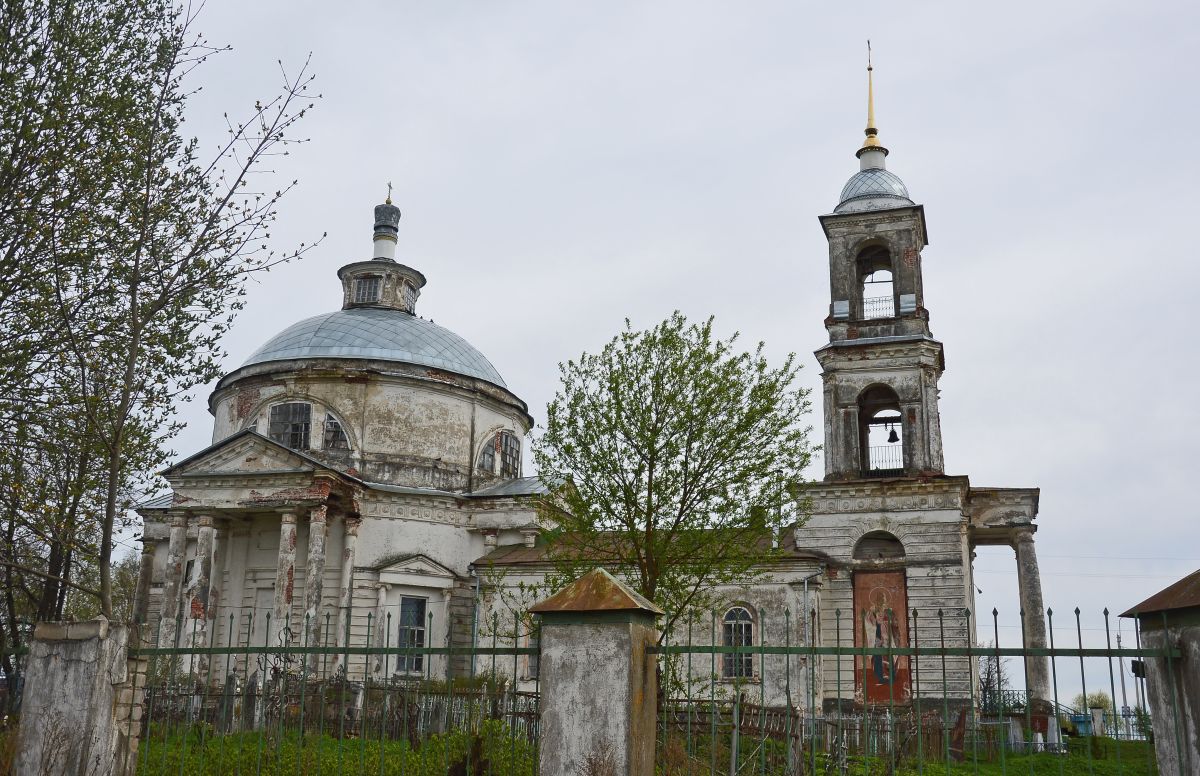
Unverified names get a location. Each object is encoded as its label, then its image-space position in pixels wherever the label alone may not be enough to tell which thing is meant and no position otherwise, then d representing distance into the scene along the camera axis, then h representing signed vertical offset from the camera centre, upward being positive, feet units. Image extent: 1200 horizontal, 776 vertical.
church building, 73.97 +9.50
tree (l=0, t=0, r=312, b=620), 32.32 +12.50
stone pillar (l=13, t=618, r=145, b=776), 24.45 -1.97
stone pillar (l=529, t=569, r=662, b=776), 20.13 -1.03
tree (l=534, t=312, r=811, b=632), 48.78 +8.03
